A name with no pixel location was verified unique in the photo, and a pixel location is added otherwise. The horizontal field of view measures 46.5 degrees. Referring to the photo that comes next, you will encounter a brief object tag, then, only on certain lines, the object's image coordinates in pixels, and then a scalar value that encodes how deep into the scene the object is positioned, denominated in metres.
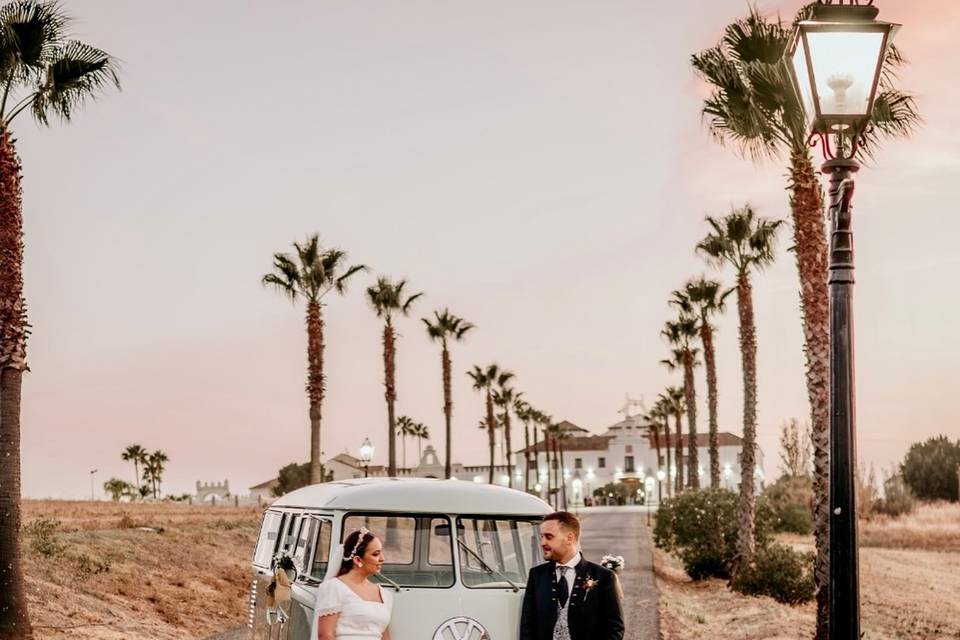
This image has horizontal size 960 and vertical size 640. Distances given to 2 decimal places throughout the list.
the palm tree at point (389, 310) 52.94
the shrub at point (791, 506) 56.94
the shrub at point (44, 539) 24.05
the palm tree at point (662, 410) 94.25
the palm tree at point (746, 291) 29.98
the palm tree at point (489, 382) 91.44
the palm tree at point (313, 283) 40.59
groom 7.06
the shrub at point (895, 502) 65.81
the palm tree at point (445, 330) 65.75
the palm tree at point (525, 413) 122.12
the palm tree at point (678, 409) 71.75
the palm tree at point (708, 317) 39.84
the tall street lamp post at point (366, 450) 40.53
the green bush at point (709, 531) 32.25
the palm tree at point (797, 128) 17.66
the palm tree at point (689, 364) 53.09
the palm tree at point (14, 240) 17.38
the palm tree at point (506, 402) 100.21
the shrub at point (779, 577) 26.73
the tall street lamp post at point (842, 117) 6.23
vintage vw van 8.52
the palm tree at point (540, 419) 130.76
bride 7.32
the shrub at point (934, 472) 92.44
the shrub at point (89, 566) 23.42
